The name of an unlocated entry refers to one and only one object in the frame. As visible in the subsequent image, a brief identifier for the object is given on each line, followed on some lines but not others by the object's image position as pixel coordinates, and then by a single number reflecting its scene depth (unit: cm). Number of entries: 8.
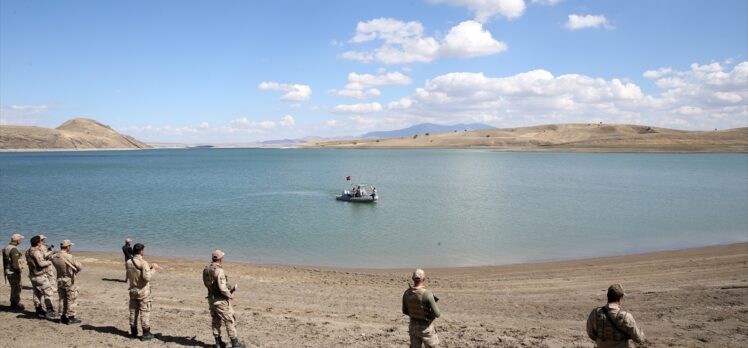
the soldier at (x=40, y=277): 1195
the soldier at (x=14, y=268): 1239
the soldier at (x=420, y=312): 805
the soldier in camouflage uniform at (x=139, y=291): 1038
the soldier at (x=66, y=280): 1126
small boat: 4931
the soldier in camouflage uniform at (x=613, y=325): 711
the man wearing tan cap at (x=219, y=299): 979
